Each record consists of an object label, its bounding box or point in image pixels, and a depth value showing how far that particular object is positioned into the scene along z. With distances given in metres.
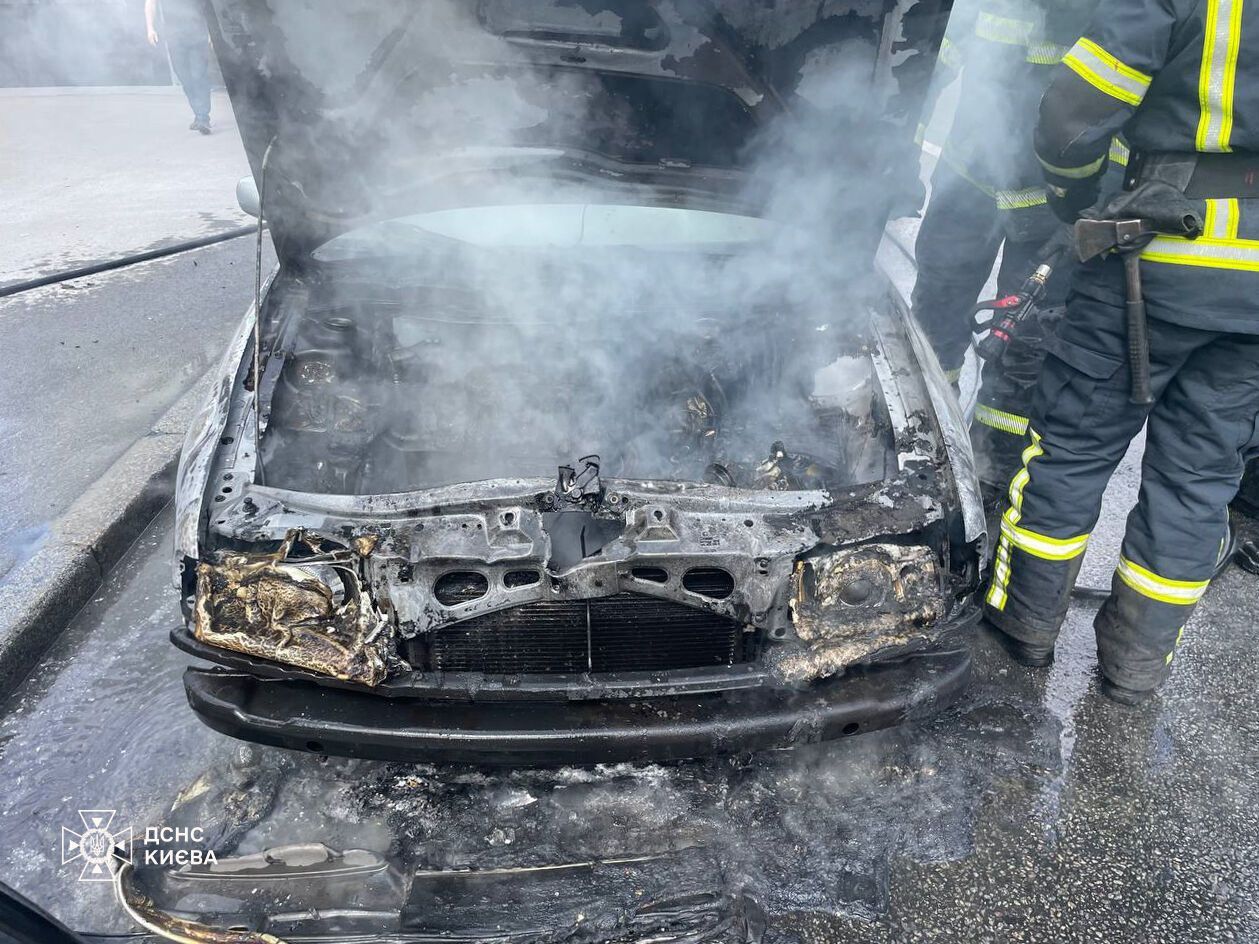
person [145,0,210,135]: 9.38
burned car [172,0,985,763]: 1.90
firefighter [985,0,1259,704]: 2.07
